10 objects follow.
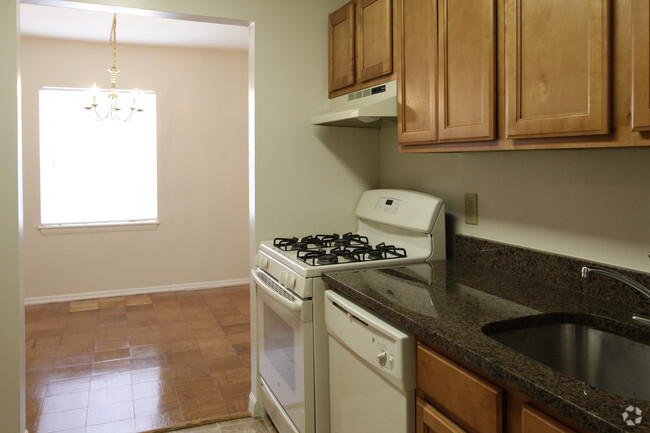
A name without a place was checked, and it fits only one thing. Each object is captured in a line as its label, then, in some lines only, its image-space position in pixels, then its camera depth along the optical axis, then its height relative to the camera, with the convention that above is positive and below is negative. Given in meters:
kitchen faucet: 1.38 -0.22
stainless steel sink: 1.38 -0.42
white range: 2.15 -0.33
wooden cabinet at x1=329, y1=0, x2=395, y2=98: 2.28 +0.70
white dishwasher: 1.54 -0.55
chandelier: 5.17 +0.87
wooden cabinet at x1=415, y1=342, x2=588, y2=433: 1.11 -0.47
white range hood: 2.21 +0.39
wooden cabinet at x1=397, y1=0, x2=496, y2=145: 1.69 +0.44
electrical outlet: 2.26 -0.05
